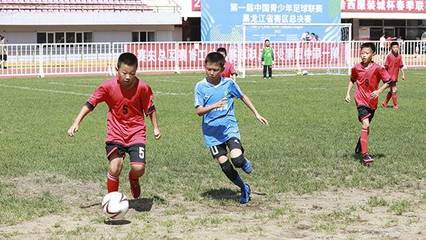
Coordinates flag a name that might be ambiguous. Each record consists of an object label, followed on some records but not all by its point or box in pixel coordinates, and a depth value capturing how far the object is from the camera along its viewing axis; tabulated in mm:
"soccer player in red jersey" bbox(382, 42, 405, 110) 19844
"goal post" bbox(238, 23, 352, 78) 37000
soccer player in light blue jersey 7798
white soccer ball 6820
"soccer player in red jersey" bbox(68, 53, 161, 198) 7375
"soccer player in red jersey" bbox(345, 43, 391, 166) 10469
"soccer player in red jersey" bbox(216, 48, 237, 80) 16767
